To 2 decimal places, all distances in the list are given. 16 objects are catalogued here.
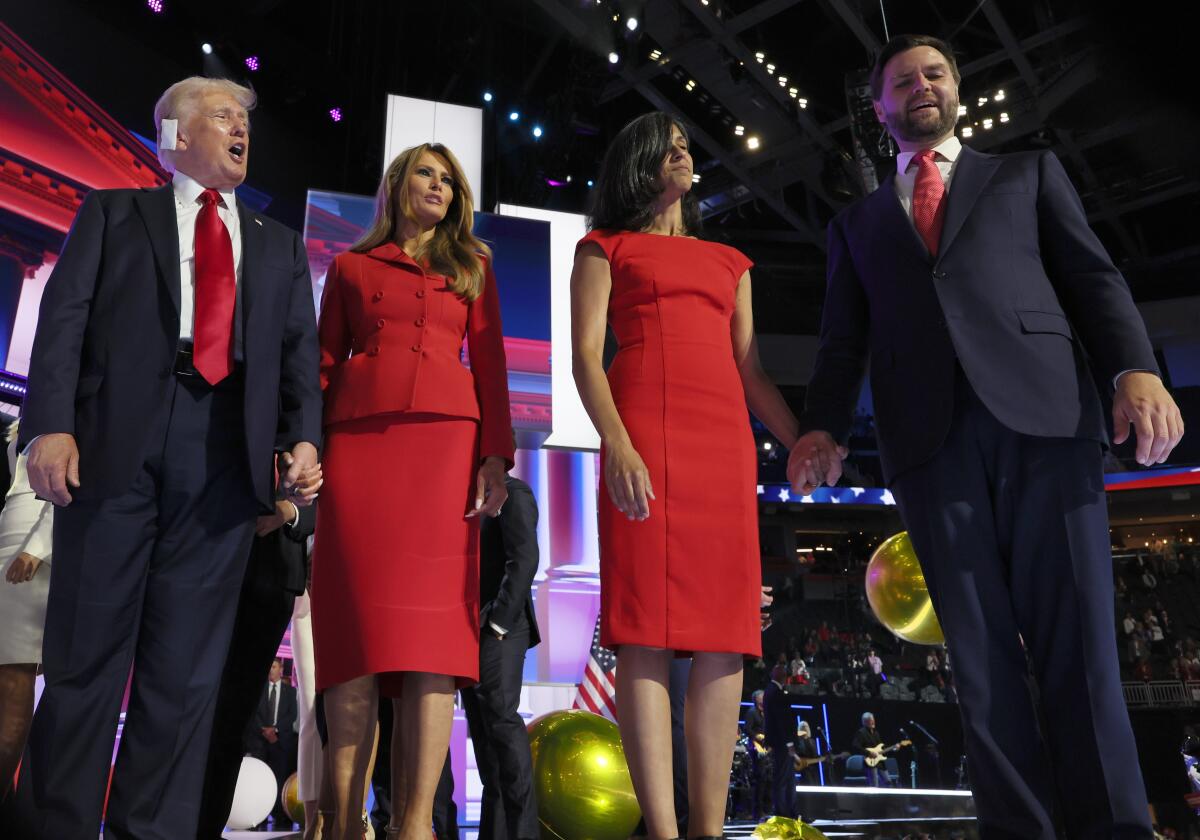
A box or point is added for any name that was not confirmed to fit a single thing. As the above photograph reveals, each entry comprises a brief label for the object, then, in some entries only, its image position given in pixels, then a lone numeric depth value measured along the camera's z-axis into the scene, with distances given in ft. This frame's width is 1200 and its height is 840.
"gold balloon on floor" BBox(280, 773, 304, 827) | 19.54
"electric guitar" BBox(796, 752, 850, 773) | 37.63
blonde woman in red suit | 7.68
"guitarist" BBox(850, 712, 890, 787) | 42.65
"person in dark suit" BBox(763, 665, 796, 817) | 30.99
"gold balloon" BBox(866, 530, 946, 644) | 17.98
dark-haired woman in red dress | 7.39
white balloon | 18.85
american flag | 22.45
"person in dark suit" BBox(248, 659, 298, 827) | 25.95
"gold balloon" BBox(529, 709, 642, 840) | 13.71
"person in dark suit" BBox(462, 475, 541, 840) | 12.27
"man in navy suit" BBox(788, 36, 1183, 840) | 6.12
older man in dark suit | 6.52
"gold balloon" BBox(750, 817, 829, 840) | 9.69
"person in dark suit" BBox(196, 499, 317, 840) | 9.87
